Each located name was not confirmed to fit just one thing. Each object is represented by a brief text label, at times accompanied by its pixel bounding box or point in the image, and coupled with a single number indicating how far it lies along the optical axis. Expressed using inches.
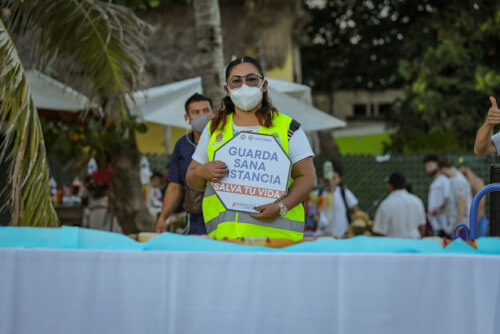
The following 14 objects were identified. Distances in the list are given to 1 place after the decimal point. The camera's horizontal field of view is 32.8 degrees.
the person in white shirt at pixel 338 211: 472.1
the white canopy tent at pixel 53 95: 355.6
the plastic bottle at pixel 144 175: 468.4
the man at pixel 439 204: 481.4
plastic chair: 149.6
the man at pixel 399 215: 413.7
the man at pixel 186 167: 238.8
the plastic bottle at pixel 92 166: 521.4
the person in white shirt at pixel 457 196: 470.0
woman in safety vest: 162.2
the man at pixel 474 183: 456.1
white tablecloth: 109.4
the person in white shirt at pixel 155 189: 523.8
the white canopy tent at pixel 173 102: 387.5
